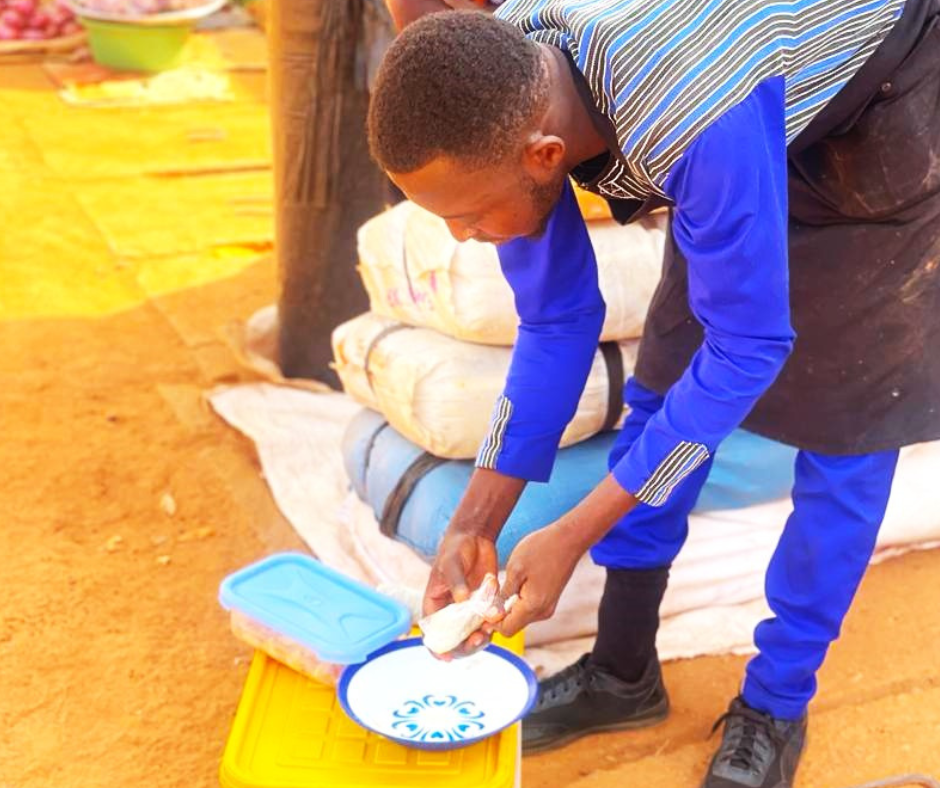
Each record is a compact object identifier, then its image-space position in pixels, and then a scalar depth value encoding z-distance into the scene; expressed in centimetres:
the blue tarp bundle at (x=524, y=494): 265
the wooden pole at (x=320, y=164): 340
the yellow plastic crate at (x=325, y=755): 189
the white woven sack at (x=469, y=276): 269
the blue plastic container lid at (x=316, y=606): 212
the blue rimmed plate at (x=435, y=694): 198
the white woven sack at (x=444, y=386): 267
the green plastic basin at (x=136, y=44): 650
